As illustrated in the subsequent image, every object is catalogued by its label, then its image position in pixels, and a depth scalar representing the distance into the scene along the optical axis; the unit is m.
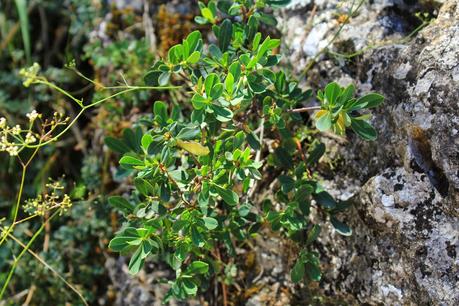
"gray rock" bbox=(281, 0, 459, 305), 0.84
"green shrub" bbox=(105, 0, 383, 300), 0.86
